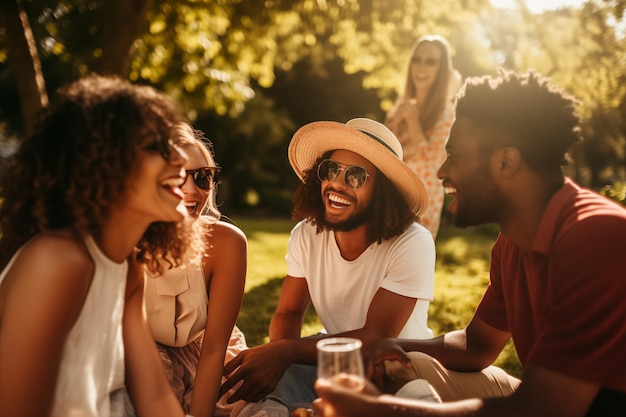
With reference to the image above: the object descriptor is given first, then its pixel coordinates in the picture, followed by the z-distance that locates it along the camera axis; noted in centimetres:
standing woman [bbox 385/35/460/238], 705
